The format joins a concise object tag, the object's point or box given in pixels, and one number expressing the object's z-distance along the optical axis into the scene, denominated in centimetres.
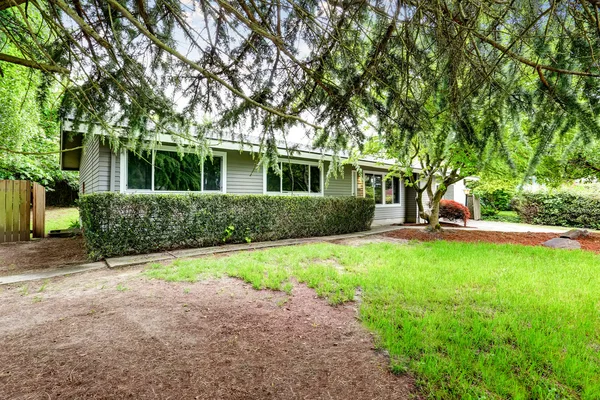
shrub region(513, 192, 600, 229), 1416
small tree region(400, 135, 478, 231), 711
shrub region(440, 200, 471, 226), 1454
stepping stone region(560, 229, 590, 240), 1000
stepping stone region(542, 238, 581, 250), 764
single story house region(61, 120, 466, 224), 711
